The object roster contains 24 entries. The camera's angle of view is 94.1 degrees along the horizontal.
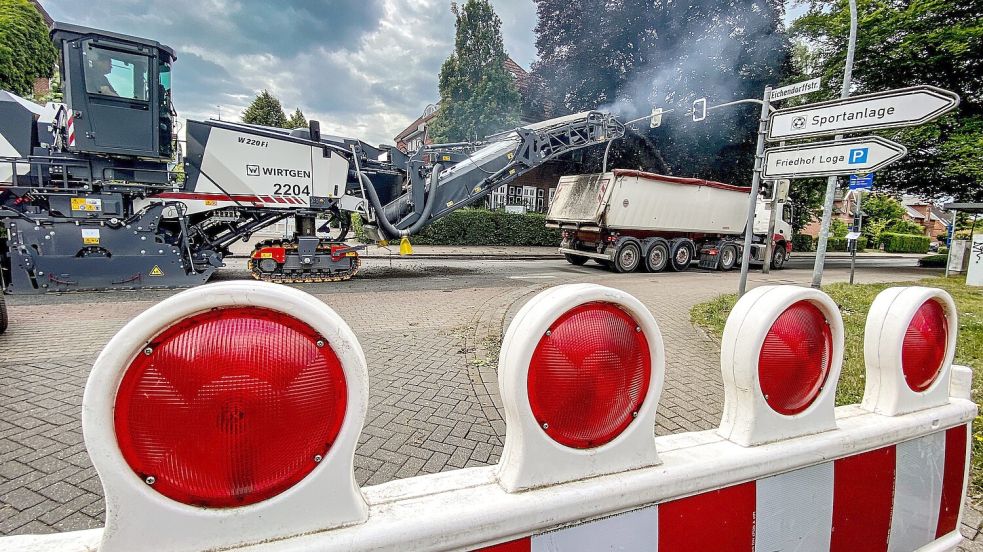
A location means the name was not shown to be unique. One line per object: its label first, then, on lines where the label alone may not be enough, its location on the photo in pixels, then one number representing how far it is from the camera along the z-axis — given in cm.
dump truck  1380
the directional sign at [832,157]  420
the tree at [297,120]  4675
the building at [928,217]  6223
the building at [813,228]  4551
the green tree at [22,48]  1881
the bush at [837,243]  3588
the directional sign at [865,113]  366
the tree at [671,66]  2061
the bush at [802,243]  2989
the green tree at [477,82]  2452
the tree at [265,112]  4397
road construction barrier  79
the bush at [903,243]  4294
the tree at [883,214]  4527
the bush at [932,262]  2239
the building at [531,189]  2767
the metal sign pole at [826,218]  582
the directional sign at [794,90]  636
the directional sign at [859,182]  1025
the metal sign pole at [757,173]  632
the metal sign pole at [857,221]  1196
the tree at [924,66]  1609
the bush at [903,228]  4747
